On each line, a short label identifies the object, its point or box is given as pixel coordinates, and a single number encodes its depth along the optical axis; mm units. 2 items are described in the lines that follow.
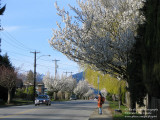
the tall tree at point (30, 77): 115875
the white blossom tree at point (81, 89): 125850
